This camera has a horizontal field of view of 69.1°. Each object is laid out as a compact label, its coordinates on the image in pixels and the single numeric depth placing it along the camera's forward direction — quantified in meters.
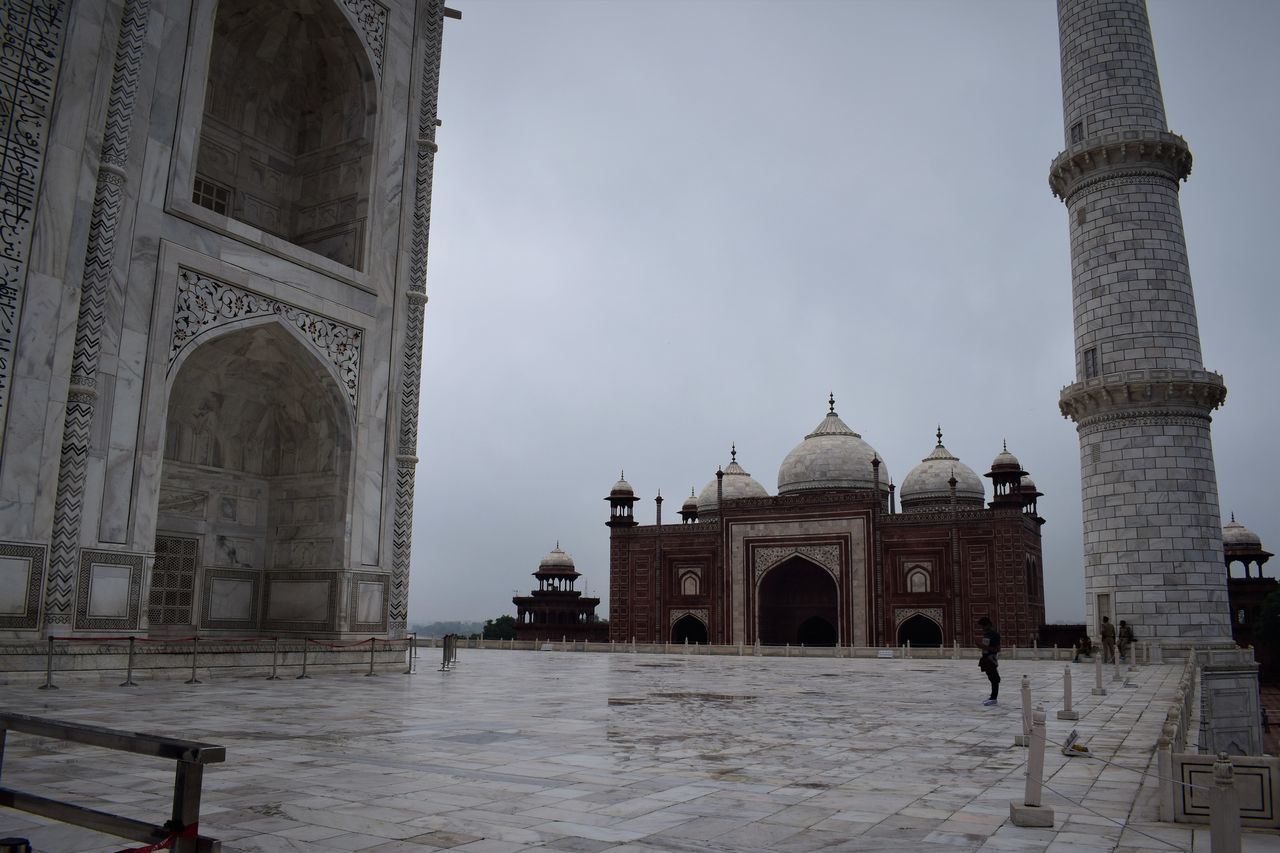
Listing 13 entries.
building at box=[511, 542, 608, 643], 42.88
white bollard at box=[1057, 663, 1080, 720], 8.70
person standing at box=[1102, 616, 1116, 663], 19.84
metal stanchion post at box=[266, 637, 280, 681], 12.79
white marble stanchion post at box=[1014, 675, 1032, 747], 6.27
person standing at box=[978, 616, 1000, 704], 11.06
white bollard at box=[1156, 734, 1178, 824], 4.41
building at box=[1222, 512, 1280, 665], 39.81
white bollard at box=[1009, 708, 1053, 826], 4.29
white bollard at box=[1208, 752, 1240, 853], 3.40
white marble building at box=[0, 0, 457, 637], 11.21
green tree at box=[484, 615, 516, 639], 60.37
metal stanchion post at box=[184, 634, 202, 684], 11.69
